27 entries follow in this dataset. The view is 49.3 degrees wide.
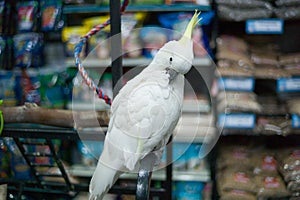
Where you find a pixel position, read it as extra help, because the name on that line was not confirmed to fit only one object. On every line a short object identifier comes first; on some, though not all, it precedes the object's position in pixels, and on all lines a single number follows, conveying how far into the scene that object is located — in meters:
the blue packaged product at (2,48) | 1.90
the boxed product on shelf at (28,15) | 1.89
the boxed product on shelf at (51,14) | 1.87
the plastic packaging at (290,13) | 1.63
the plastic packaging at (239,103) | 1.63
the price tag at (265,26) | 1.61
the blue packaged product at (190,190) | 1.79
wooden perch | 1.12
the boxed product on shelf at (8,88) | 1.84
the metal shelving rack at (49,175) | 1.08
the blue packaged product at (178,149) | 1.09
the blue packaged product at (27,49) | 1.89
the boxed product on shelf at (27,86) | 1.81
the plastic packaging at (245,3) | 1.64
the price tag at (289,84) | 1.63
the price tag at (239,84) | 1.65
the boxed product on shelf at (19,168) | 1.84
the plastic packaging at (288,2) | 1.62
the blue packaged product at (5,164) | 1.82
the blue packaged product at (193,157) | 1.72
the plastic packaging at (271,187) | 1.62
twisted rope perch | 0.88
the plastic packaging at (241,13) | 1.62
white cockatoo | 0.69
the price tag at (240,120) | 1.66
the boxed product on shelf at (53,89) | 1.82
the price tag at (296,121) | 1.61
